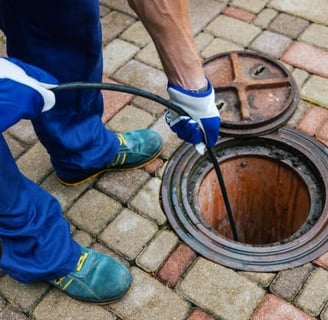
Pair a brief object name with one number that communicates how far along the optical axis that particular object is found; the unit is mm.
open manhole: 2191
